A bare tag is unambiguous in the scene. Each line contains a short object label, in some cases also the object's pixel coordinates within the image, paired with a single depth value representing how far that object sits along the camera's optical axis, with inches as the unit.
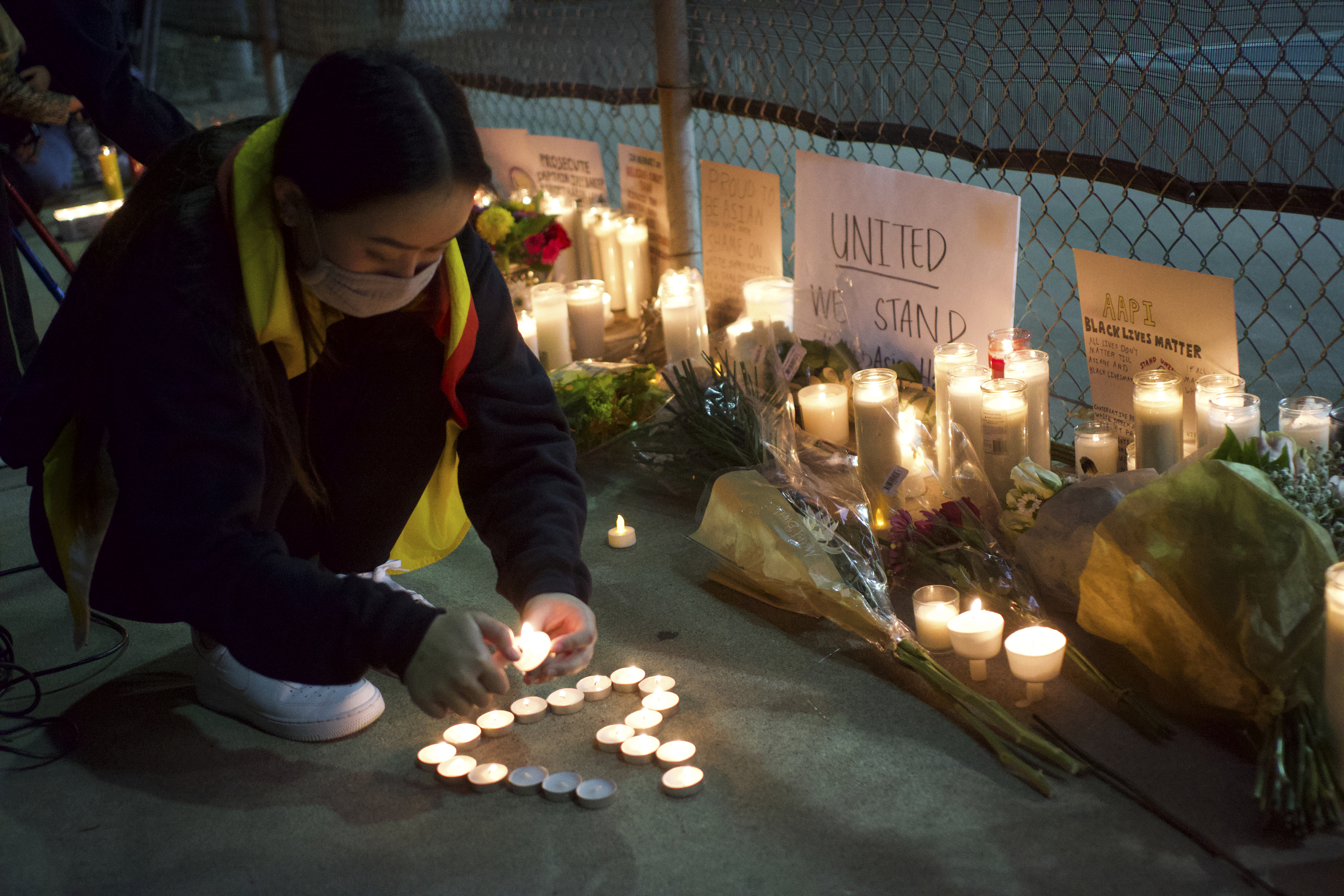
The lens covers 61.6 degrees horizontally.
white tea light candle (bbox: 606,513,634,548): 106.0
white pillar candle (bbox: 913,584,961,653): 81.4
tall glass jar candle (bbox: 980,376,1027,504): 91.3
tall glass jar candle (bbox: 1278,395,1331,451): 79.7
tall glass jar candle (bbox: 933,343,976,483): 96.3
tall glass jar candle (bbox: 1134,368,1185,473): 85.4
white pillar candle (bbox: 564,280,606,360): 144.5
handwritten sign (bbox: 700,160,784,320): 133.4
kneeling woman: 59.1
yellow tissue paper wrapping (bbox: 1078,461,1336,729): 63.6
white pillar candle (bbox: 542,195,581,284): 165.6
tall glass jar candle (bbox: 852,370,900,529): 100.0
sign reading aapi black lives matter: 85.3
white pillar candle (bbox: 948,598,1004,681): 76.7
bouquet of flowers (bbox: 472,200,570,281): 152.0
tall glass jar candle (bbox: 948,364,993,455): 95.3
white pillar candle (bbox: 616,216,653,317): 154.7
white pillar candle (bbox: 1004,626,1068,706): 74.0
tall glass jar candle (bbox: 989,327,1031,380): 95.3
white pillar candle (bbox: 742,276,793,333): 130.0
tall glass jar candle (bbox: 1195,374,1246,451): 83.1
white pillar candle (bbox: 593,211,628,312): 158.4
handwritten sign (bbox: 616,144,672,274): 148.8
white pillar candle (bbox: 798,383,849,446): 113.8
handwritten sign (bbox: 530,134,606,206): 164.6
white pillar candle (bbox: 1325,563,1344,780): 59.0
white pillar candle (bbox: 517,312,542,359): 138.2
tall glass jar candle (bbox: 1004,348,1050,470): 93.4
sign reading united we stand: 104.8
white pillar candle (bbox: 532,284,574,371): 140.0
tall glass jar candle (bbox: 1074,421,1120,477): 91.7
